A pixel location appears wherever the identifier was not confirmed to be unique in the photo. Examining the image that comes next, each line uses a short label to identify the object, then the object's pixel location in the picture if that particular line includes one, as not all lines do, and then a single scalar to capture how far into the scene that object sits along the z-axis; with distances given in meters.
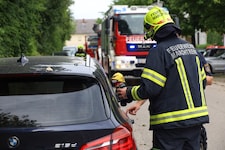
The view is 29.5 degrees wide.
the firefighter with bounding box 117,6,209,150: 3.61
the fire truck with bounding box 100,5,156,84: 16.92
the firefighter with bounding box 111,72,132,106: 4.09
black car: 3.15
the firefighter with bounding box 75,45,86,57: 15.47
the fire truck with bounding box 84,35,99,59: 35.45
